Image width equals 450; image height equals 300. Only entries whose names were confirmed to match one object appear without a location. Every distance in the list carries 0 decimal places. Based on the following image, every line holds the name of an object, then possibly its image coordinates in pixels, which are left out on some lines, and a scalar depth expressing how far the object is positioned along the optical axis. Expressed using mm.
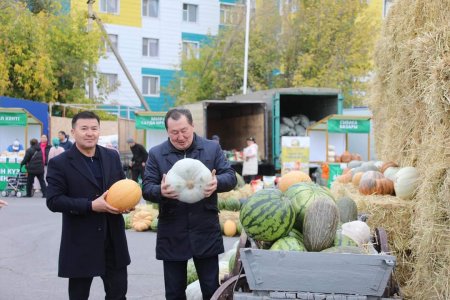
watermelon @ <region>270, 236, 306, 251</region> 4062
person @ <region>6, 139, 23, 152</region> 19183
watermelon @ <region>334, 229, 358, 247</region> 4258
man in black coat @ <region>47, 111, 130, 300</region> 4320
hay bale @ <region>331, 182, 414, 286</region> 6254
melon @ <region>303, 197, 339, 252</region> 4117
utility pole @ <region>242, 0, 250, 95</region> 25594
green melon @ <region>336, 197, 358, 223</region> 6242
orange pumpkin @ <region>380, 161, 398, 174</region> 7949
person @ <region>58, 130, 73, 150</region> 18281
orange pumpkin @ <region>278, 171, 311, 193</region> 6785
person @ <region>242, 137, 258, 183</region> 18775
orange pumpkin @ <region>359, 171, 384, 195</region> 7461
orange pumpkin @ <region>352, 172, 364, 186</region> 8770
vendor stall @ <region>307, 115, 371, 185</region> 19391
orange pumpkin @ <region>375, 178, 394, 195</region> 7344
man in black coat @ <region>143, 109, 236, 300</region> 4379
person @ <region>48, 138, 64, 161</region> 16766
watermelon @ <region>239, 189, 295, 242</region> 4199
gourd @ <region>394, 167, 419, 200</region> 6660
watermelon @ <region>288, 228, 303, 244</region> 4372
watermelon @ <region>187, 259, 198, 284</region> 6211
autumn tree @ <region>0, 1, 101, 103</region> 26000
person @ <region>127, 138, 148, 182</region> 18156
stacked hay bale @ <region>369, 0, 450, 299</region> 4828
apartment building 38406
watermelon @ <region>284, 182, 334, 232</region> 4527
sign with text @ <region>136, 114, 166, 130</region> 19922
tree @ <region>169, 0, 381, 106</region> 30109
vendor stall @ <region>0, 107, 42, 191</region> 18141
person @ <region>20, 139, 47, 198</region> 17031
